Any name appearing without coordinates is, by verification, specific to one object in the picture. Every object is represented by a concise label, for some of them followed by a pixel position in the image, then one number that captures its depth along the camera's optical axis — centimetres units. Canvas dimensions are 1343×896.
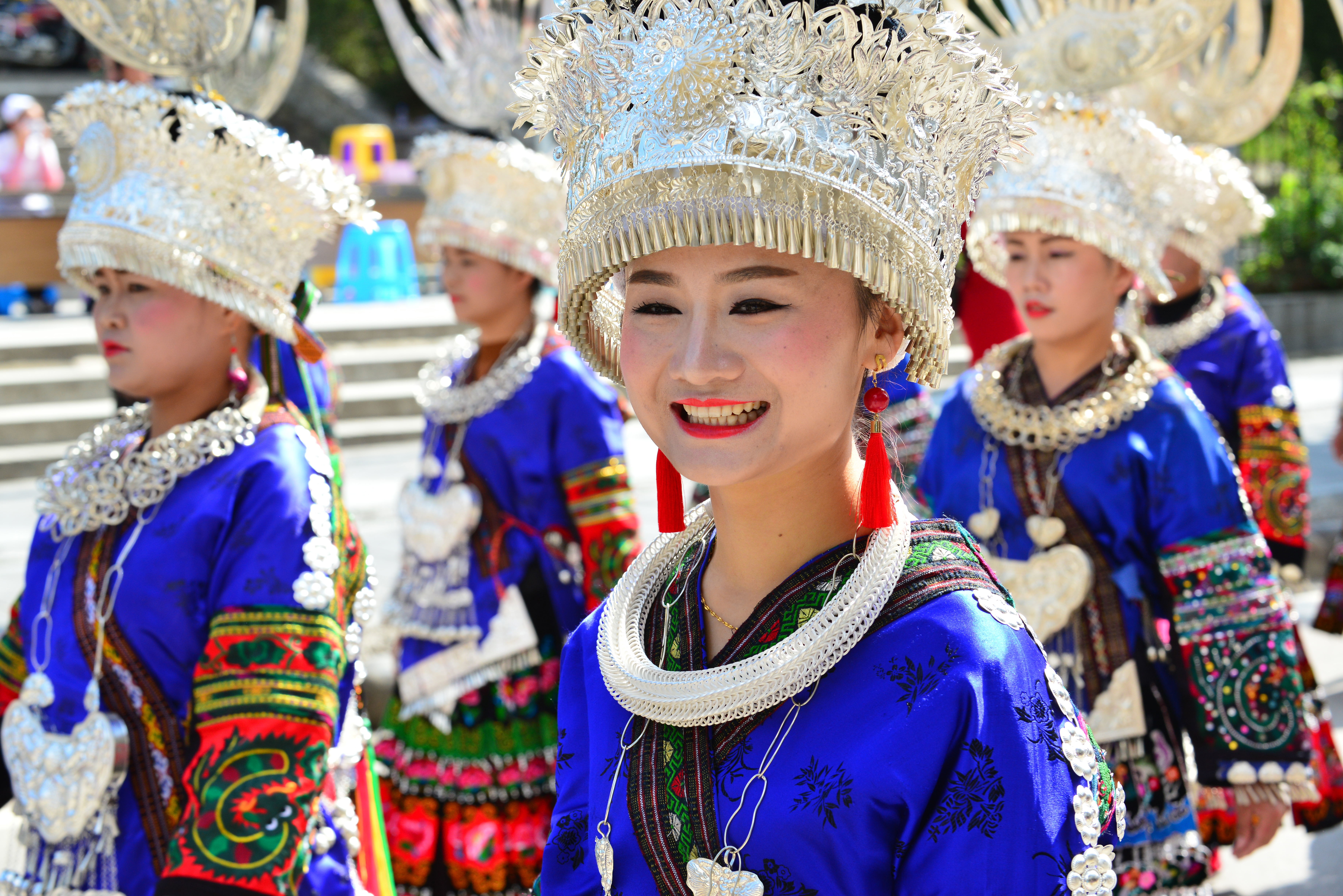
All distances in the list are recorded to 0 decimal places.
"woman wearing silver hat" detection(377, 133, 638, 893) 361
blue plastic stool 1353
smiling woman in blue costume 136
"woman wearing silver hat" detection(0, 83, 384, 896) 214
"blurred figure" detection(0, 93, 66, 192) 1332
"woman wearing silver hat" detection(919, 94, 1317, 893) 266
